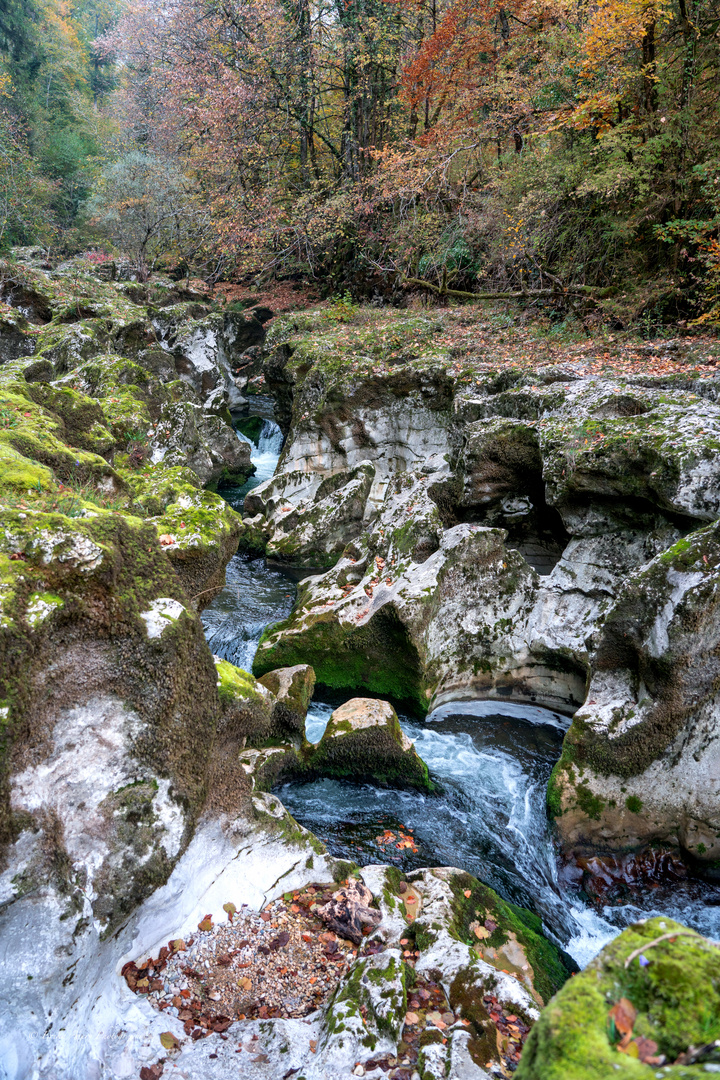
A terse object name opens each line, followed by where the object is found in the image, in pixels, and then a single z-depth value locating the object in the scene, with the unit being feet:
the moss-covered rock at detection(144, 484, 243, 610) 24.30
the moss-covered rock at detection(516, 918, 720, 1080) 6.31
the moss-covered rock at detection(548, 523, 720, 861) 22.53
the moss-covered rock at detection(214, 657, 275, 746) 19.63
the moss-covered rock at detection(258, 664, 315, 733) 27.25
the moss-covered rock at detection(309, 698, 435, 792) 26.71
